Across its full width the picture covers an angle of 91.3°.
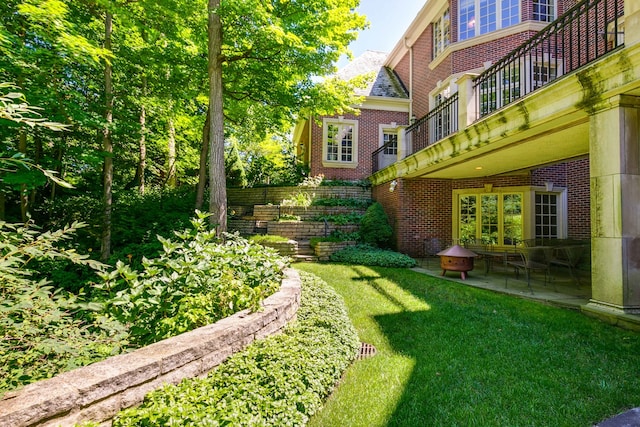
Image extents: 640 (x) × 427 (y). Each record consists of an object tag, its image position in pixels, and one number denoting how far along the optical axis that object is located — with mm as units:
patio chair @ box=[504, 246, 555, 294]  6305
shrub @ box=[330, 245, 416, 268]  8823
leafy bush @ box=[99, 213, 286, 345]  2502
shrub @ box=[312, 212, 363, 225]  11227
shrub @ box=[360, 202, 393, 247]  10594
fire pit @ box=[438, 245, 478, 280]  7148
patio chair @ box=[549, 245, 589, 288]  6469
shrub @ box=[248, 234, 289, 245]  9531
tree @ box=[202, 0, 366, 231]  6615
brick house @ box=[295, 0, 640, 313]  3932
